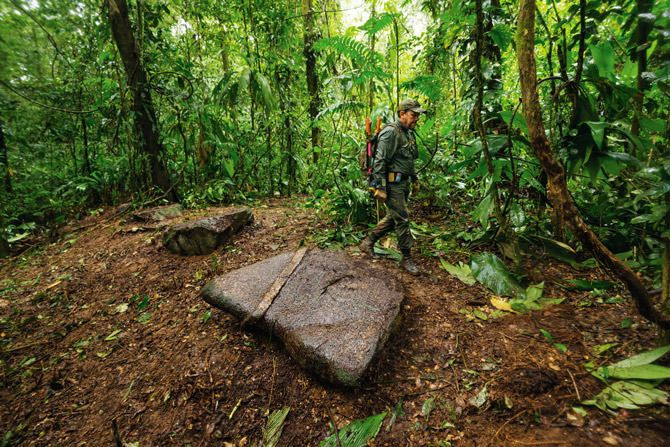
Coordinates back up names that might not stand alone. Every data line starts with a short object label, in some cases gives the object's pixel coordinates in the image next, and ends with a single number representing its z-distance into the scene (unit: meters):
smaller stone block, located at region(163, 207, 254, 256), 4.31
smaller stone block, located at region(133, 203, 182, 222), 5.26
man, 3.74
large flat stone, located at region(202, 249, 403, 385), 2.37
